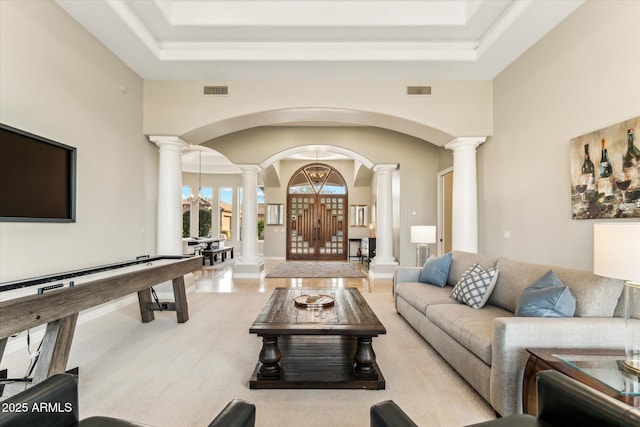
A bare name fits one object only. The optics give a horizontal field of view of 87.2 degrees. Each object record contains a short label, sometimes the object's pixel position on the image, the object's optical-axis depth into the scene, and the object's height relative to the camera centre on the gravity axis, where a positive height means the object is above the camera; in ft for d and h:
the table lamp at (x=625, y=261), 5.90 -0.76
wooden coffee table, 7.96 -3.59
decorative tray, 9.91 -2.42
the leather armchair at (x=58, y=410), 3.68 -2.22
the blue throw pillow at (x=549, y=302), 7.33 -1.82
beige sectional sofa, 6.51 -2.41
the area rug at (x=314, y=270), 26.40 -4.23
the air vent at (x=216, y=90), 17.78 +6.94
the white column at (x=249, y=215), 25.79 +0.47
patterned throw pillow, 10.12 -2.06
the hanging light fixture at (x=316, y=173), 39.77 +5.69
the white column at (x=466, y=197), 18.11 +1.30
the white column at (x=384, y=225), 25.46 -0.31
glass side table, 4.97 -2.45
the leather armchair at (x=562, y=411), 3.53 -2.20
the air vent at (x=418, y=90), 17.76 +6.93
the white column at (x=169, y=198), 18.28 +1.26
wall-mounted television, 9.64 +1.37
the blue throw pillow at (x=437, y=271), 13.54 -2.06
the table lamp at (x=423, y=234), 18.56 -0.73
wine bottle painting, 9.81 +1.55
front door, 39.37 +0.83
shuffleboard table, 6.13 -1.70
